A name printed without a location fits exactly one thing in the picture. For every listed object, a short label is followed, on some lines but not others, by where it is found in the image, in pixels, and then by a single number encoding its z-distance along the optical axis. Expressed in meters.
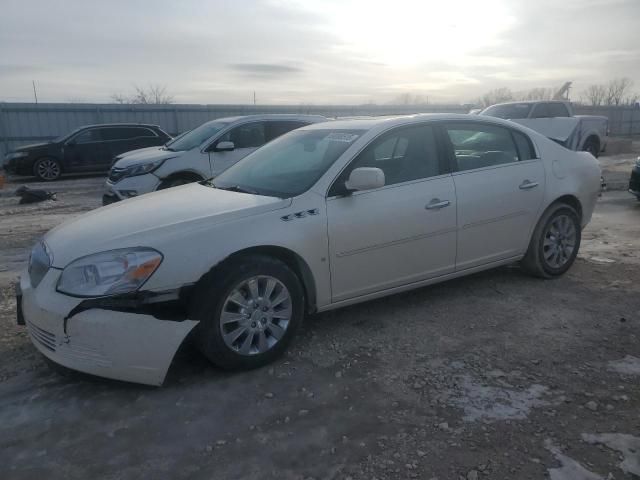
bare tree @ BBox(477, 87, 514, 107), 56.22
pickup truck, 14.08
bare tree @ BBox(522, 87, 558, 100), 55.49
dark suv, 15.41
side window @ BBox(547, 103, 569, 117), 15.65
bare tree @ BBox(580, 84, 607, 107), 62.97
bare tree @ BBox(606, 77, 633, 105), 61.48
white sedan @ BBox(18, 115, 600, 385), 3.24
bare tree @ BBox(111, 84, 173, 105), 42.47
